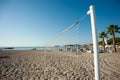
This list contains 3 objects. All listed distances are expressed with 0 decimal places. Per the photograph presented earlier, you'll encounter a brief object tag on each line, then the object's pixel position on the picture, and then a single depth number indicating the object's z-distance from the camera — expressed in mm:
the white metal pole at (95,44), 1284
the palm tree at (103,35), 17573
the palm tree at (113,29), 14508
